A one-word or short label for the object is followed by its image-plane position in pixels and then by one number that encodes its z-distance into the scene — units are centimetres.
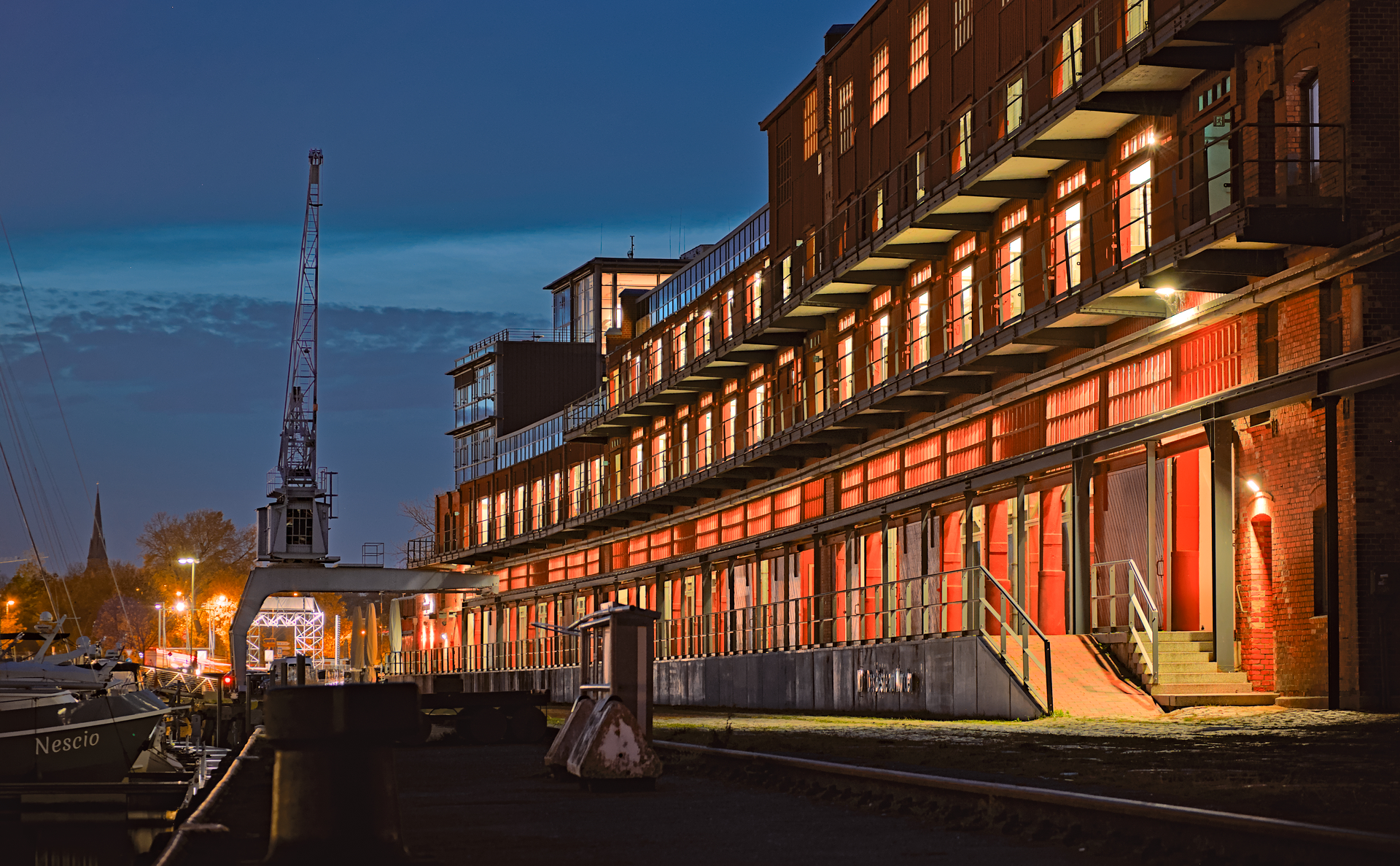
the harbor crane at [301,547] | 6072
